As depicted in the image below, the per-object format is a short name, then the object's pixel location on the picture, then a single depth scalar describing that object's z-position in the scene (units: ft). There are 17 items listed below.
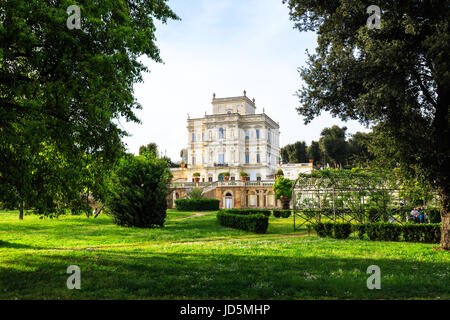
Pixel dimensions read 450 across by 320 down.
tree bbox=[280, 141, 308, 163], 284.00
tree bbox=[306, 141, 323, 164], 278.46
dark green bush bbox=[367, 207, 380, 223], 72.53
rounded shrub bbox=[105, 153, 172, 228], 68.64
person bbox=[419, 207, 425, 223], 70.22
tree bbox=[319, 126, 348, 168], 260.83
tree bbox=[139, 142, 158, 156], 277.64
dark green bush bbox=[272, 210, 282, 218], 108.47
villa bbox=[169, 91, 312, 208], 223.51
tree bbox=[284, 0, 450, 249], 34.09
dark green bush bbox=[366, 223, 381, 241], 51.98
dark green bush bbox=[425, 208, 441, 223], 75.67
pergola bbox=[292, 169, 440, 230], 64.34
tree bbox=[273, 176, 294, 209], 128.88
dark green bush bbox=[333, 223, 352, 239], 54.70
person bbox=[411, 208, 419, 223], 68.49
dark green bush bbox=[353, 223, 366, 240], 53.47
